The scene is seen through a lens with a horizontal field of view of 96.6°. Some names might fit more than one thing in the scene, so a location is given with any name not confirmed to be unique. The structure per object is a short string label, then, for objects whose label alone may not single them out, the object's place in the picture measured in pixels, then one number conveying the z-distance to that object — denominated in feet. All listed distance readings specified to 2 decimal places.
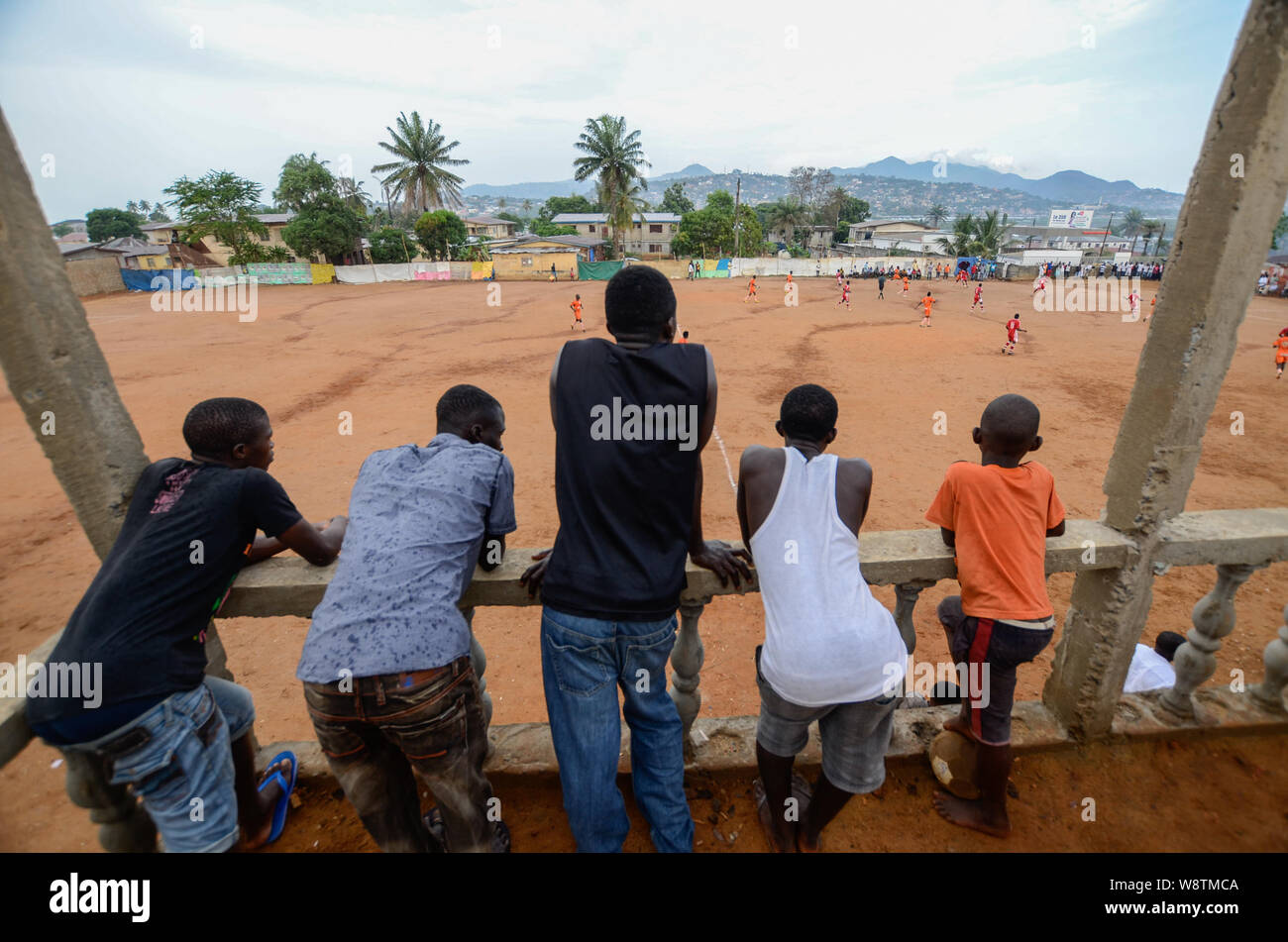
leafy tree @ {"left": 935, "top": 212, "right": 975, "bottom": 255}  156.15
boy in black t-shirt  5.42
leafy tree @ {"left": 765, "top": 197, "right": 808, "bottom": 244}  241.76
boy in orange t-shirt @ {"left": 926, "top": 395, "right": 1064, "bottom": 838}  7.18
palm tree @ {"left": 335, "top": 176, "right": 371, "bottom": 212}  188.64
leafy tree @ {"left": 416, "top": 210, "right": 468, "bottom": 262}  143.54
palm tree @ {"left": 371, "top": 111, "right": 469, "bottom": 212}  140.15
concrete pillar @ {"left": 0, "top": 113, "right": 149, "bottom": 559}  5.68
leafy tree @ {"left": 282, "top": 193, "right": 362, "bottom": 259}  122.72
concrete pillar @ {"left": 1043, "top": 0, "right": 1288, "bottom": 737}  6.11
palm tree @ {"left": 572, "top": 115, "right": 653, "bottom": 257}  139.64
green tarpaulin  134.72
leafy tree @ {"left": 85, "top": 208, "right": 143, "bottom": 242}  187.42
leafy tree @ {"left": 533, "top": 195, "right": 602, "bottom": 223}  247.62
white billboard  237.25
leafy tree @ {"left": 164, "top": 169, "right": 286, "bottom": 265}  116.78
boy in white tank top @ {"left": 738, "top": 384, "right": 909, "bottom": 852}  5.88
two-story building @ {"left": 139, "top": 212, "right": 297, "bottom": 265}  144.25
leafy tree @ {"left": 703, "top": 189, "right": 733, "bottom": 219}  184.42
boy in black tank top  5.75
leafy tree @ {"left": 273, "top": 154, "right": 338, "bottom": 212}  124.67
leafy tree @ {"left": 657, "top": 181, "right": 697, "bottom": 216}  252.83
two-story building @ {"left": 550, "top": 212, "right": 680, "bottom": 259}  199.72
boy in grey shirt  5.50
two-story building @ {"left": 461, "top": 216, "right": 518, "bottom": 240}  239.30
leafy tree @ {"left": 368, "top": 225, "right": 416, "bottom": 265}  140.97
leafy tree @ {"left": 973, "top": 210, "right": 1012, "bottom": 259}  150.71
